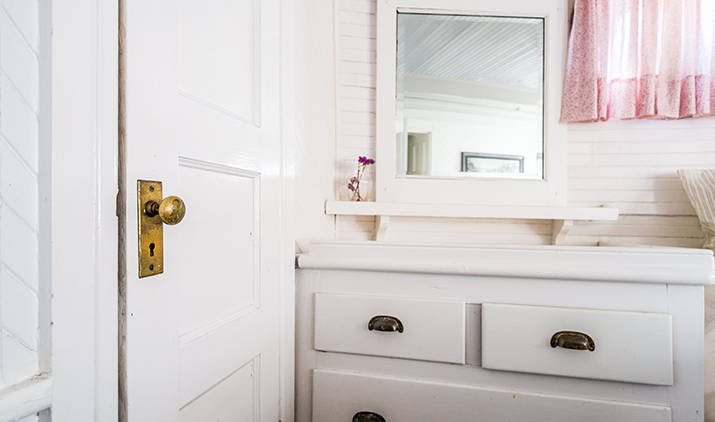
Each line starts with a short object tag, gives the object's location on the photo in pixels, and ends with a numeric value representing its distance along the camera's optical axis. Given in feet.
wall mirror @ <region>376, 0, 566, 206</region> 4.87
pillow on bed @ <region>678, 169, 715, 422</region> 4.29
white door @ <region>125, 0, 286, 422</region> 1.79
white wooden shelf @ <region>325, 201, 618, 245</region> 4.62
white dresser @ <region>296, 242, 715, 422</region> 2.96
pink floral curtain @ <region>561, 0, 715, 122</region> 4.47
